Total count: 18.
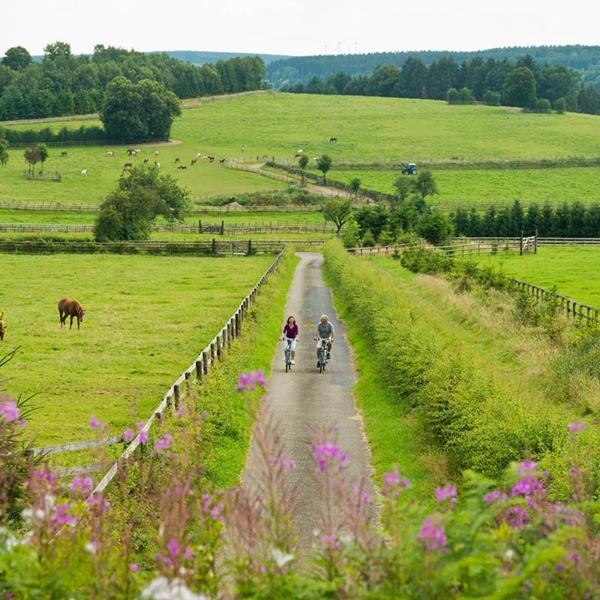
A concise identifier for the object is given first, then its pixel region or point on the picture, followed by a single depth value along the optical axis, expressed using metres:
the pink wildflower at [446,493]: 12.83
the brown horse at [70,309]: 70.69
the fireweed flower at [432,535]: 11.48
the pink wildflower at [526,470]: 12.84
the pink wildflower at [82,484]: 14.83
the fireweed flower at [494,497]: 13.17
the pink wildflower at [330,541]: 12.12
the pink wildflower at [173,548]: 11.02
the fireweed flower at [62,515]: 13.06
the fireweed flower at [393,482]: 12.07
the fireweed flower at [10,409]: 15.80
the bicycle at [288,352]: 54.66
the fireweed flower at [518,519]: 14.25
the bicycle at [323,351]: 54.53
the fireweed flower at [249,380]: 13.58
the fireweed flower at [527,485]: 13.27
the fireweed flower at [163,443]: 15.58
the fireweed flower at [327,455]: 12.04
